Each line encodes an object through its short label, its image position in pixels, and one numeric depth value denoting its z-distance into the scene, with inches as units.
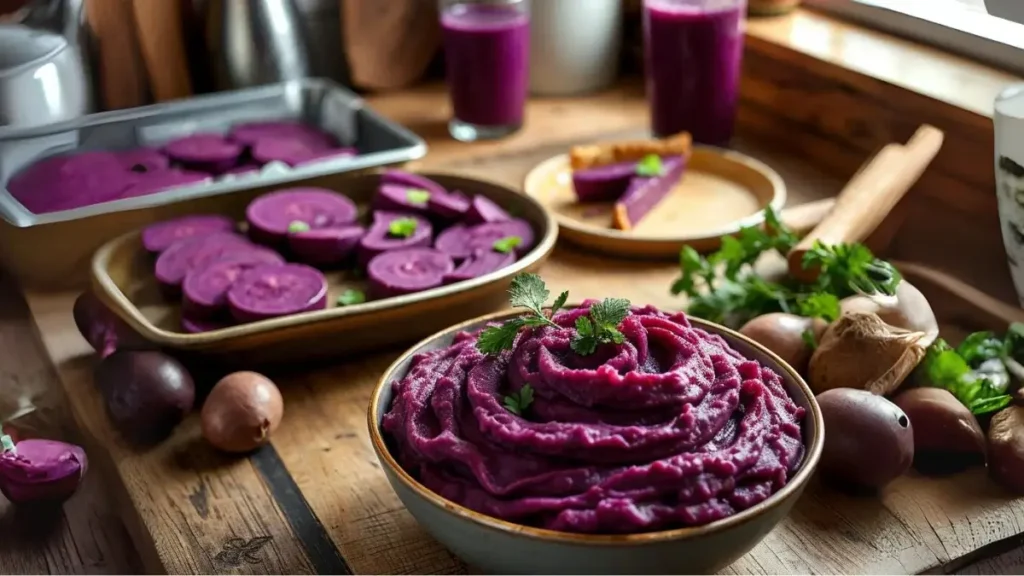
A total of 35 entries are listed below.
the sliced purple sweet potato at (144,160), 60.7
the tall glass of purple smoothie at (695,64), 64.3
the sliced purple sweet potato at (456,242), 52.4
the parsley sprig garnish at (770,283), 43.6
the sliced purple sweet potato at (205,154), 62.2
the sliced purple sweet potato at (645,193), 57.8
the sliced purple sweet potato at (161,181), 57.4
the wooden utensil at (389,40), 76.4
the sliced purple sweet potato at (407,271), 48.2
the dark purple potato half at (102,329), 43.6
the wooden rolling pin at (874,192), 49.0
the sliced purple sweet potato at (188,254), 49.4
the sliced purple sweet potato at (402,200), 56.0
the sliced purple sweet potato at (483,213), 54.6
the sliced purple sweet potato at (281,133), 65.0
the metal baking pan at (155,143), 50.9
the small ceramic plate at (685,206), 55.1
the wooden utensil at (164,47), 65.9
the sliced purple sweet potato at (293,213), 53.0
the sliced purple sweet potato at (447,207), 55.9
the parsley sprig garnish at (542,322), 32.6
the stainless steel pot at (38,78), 56.1
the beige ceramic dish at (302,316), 42.4
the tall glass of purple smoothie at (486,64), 68.0
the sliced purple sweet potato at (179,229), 51.6
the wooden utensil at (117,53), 62.1
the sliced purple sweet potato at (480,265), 49.4
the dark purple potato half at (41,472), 39.2
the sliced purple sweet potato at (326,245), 52.2
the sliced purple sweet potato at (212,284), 46.9
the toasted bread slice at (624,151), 63.3
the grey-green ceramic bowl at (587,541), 28.4
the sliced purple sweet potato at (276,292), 45.6
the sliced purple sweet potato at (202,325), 46.4
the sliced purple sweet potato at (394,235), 52.4
